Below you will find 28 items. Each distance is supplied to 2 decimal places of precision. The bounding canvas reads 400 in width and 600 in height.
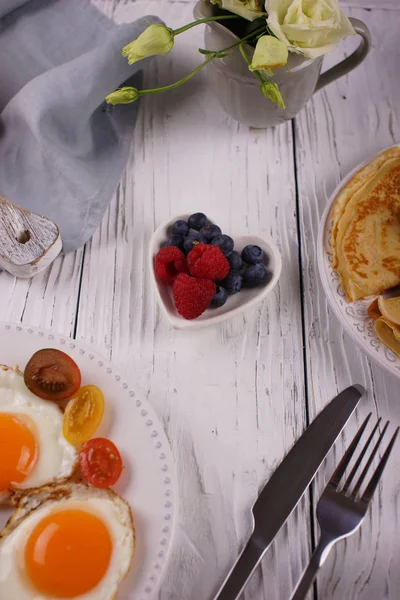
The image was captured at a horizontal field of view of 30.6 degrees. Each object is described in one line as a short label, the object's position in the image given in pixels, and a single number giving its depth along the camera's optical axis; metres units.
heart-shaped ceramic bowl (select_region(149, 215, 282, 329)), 0.44
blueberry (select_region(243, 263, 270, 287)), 0.44
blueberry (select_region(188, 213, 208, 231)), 0.46
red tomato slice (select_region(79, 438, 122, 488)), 0.38
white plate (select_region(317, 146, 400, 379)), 0.42
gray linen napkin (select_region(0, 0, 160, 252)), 0.48
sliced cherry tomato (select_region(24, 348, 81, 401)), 0.39
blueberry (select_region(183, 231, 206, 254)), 0.45
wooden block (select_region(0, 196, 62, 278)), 0.45
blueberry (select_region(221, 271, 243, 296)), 0.44
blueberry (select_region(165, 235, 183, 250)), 0.45
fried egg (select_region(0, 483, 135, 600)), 0.36
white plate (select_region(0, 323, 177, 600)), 0.36
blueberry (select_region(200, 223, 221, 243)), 0.45
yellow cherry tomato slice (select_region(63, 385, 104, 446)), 0.39
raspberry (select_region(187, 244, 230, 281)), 0.43
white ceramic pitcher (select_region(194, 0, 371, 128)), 0.44
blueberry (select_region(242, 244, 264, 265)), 0.45
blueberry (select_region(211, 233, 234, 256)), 0.44
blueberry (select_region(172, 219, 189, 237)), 0.46
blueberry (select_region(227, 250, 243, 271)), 0.45
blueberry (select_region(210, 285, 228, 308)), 0.44
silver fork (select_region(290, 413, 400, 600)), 0.37
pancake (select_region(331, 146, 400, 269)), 0.47
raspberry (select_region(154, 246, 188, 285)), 0.44
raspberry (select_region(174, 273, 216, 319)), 0.42
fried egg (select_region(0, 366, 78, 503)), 0.38
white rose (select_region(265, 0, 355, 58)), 0.41
